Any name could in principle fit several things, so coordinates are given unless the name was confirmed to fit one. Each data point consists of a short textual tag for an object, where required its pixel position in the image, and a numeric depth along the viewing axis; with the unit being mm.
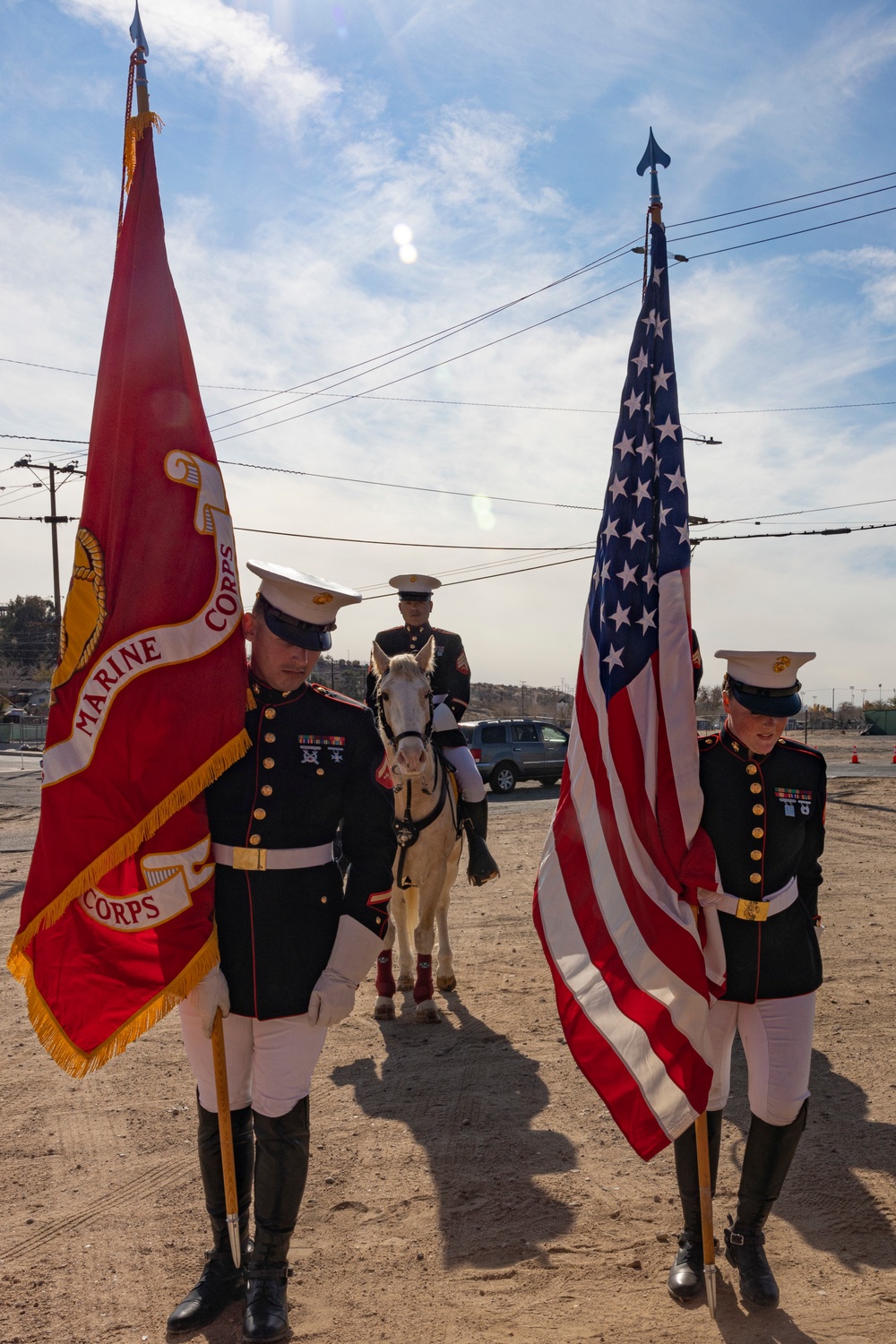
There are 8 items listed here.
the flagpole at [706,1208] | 3145
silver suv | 23609
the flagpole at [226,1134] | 3127
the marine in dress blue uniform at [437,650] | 6797
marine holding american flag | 3332
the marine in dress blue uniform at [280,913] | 3143
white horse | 5895
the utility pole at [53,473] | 34741
